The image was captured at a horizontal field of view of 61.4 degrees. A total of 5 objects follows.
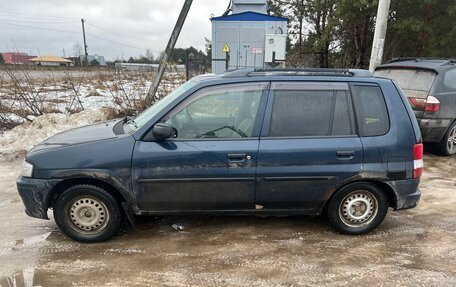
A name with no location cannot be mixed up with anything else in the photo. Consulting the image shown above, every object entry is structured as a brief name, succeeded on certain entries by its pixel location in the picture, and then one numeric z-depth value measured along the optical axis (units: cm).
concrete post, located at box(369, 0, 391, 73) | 871
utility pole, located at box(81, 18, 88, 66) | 6535
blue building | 1288
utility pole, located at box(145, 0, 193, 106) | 978
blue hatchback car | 379
